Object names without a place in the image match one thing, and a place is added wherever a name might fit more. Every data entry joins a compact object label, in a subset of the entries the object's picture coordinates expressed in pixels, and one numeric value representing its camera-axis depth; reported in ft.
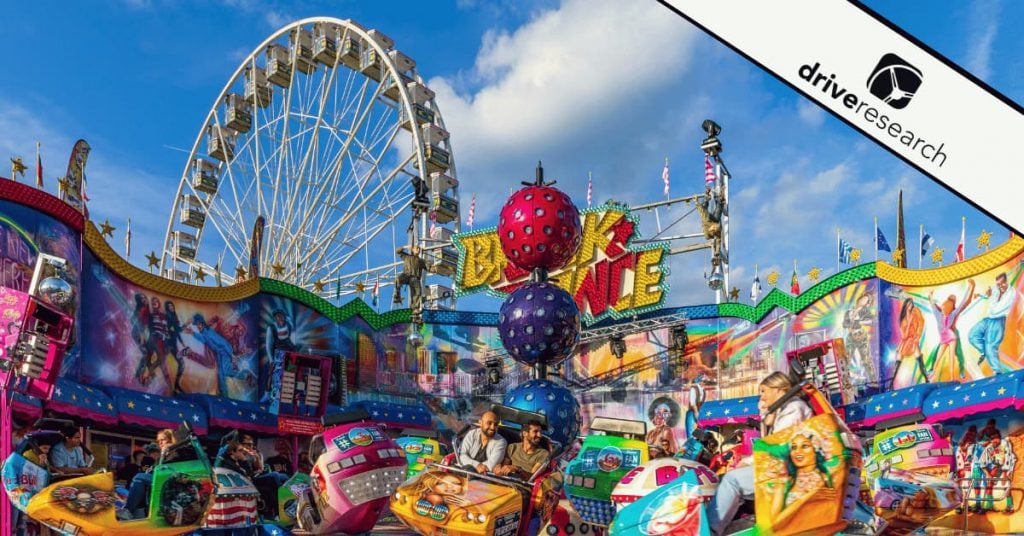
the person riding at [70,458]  22.85
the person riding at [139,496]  20.02
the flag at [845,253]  77.64
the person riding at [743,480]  16.31
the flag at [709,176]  78.12
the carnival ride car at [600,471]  22.47
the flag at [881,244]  73.46
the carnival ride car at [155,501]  19.70
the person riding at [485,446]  21.84
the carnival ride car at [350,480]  22.59
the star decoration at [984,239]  60.18
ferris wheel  87.25
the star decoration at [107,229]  59.67
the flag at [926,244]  73.41
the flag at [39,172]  58.29
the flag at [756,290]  84.17
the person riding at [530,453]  22.02
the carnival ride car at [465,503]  18.85
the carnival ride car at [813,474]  15.16
